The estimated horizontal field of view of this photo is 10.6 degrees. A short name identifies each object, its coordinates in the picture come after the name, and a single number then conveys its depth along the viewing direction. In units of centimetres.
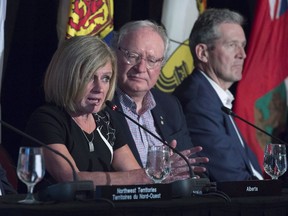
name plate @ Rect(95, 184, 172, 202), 489
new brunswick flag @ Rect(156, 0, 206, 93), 915
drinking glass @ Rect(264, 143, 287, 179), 627
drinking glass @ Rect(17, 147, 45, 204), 478
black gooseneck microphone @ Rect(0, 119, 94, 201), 486
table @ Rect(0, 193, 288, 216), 451
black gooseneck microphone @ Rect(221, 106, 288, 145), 678
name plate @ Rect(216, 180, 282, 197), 546
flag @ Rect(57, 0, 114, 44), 800
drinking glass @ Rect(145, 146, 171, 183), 566
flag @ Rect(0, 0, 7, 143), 751
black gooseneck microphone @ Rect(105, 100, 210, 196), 534
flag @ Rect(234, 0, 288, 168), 1020
